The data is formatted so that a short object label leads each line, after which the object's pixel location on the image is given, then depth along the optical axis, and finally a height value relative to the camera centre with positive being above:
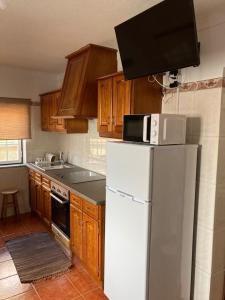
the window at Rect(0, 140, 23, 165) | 4.16 -0.44
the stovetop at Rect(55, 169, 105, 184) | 3.10 -0.66
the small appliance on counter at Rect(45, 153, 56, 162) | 4.23 -0.53
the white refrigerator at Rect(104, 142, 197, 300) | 1.73 -0.69
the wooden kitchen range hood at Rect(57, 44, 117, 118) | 2.76 +0.62
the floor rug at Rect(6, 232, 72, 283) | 2.65 -1.58
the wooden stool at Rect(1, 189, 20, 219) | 3.90 -1.24
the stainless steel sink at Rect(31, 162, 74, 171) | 3.79 -0.63
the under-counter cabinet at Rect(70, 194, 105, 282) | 2.32 -1.09
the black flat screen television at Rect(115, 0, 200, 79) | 1.55 +0.64
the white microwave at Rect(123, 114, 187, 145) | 1.76 +0.00
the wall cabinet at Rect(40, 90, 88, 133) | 3.57 +0.10
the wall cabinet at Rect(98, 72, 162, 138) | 2.20 +0.28
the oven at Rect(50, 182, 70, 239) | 2.91 -1.03
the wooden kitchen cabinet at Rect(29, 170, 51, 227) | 3.50 -1.07
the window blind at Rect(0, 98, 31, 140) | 3.94 +0.13
